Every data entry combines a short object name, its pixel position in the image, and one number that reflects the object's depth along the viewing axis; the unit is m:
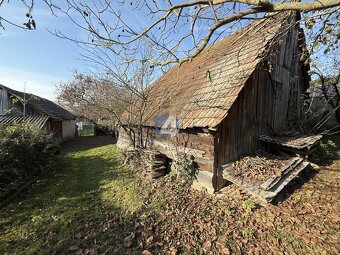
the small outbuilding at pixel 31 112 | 16.17
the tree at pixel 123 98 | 8.33
